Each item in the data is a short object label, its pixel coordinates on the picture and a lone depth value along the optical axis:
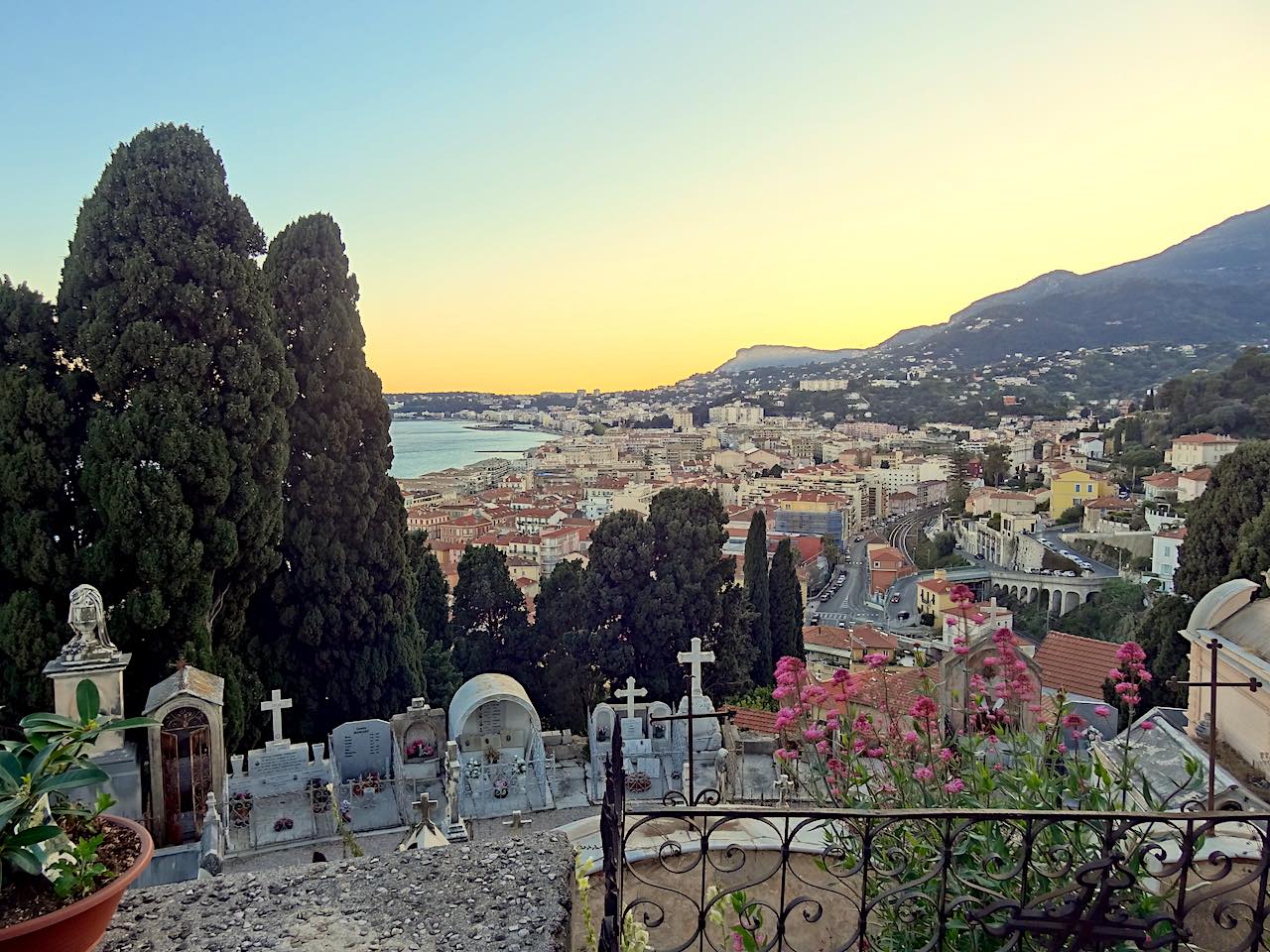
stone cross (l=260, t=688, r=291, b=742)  8.39
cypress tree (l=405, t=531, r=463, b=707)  12.05
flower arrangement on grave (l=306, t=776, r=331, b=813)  7.95
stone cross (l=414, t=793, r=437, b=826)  5.90
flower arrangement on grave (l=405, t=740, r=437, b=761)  9.07
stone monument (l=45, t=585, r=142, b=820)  6.14
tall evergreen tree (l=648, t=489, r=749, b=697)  13.24
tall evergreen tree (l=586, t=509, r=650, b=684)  13.29
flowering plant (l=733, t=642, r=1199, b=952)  2.18
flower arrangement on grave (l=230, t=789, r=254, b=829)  7.62
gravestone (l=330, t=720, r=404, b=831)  8.34
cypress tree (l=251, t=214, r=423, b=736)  9.87
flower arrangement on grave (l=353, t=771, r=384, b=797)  8.53
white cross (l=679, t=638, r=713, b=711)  8.86
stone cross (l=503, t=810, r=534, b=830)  7.55
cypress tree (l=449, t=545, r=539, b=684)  13.69
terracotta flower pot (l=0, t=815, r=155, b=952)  1.44
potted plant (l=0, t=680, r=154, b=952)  1.49
